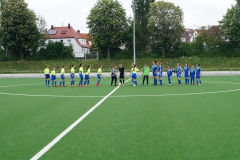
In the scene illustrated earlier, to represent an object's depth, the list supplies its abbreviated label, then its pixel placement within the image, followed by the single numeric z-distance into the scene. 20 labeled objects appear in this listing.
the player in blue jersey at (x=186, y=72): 23.81
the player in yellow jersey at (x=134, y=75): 22.75
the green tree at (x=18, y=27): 56.31
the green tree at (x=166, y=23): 57.56
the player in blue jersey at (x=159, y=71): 23.70
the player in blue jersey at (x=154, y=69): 23.60
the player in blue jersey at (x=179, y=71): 23.46
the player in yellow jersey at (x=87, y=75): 23.09
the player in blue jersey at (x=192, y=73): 23.54
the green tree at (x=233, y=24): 55.03
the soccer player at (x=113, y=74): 23.37
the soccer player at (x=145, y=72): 23.46
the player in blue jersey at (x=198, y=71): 23.23
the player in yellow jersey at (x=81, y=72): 23.18
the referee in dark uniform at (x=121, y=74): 23.05
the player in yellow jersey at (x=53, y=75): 24.01
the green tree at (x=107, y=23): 57.62
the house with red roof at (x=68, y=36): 79.56
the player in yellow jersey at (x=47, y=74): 24.40
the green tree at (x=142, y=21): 62.09
